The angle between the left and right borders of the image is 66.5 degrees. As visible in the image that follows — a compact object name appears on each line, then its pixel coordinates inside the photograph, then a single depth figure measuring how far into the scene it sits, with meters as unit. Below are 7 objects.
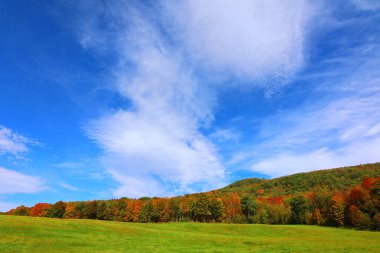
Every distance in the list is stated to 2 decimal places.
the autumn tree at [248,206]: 124.06
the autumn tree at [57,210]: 145.84
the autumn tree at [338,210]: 97.25
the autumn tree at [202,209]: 122.50
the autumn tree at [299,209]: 109.58
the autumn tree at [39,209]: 153.68
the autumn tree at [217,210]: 121.25
